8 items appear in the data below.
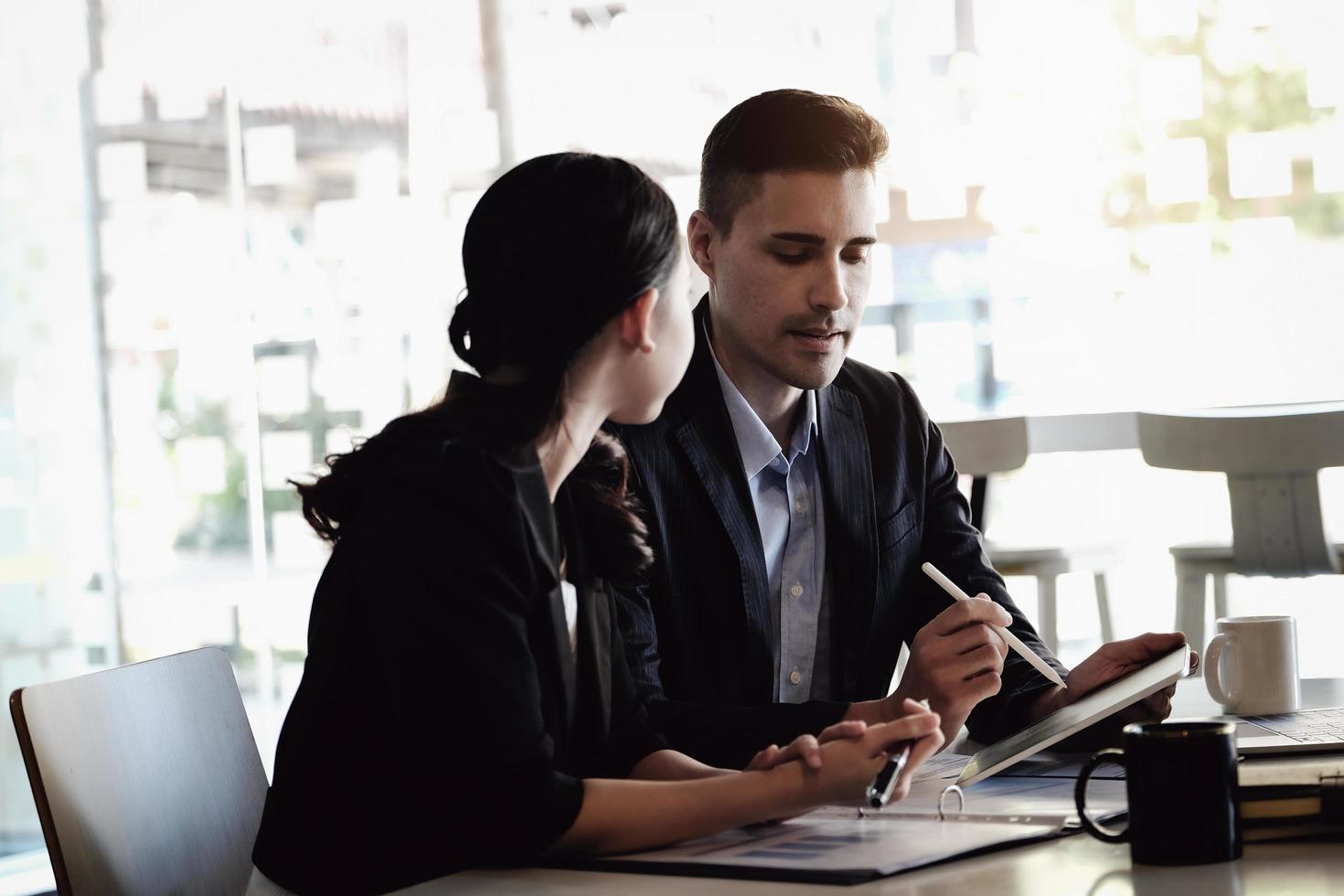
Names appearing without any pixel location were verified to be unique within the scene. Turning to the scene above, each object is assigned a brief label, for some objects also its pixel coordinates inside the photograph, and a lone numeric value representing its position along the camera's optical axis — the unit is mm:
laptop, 2843
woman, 2727
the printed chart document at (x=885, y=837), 2643
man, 3447
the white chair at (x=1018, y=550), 5122
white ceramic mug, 3091
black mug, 2610
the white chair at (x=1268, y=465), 4907
